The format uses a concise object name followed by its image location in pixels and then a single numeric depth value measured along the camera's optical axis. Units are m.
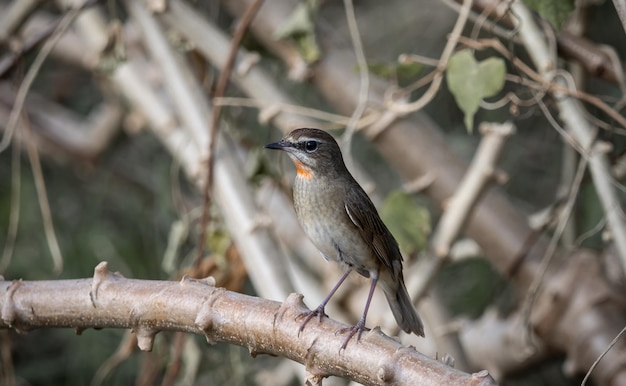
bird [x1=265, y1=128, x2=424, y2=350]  5.56
